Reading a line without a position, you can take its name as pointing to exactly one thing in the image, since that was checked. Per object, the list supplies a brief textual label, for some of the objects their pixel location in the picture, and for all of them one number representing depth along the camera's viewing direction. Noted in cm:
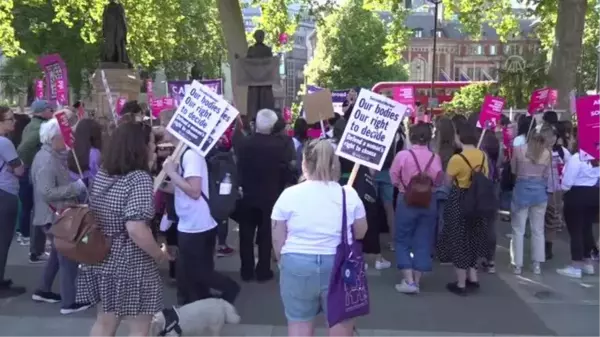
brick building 9481
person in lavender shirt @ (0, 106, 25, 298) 670
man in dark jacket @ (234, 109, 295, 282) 749
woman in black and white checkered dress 415
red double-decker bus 4053
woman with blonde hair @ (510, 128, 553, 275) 786
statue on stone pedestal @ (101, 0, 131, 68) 1669
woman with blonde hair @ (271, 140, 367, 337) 426
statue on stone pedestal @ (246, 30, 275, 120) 1412
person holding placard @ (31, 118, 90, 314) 616
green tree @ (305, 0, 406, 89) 6106
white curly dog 549
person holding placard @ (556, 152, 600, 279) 800
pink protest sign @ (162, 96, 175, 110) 1276
